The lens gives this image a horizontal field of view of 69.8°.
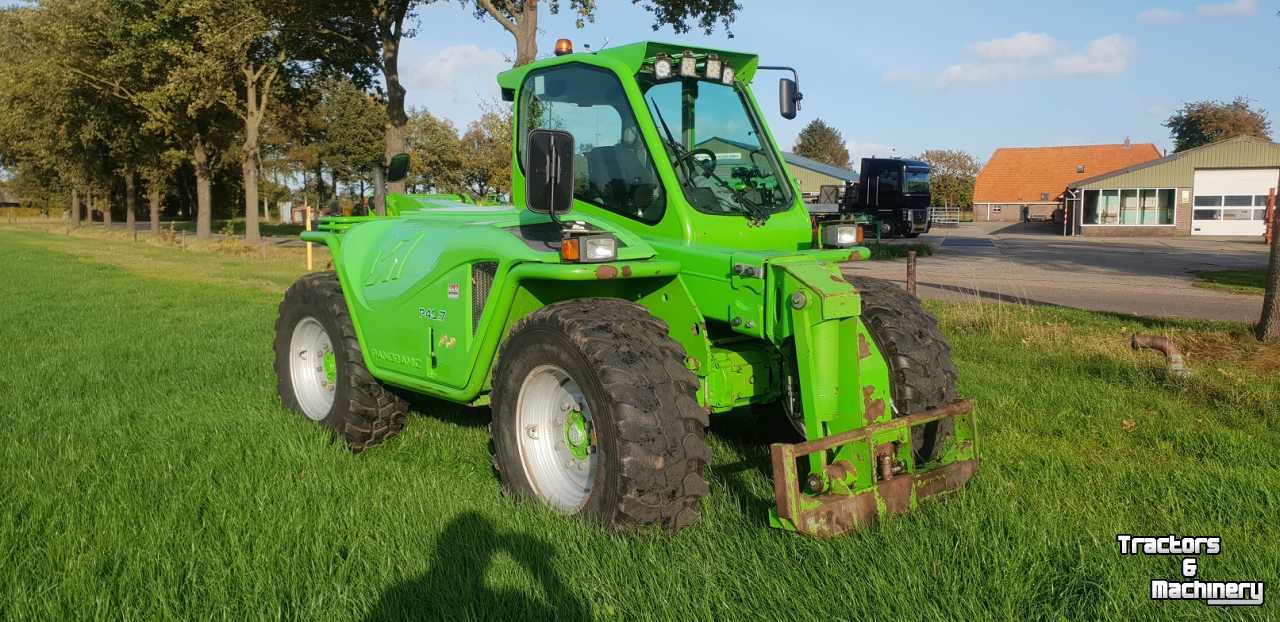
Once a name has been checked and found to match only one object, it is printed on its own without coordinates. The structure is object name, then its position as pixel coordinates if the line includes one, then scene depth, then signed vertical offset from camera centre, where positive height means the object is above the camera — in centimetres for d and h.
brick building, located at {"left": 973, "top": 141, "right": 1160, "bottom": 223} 6481 +418
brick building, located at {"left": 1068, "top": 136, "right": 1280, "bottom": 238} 4234 +185
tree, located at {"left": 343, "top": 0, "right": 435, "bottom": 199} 2141 +461
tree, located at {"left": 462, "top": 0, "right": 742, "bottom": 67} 1655 +451
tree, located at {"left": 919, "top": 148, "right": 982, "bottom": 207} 7450 +469
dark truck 3959 +152
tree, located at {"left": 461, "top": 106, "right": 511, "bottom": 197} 2102 +192
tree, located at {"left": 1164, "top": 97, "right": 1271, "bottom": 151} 7256 +895
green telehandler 386 -45
